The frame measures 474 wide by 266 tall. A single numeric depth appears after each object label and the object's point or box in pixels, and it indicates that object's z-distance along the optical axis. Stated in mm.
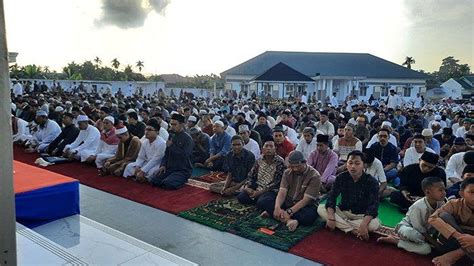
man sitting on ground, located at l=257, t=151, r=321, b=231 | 4188
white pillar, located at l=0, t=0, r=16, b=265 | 1504
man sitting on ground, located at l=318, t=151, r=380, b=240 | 3871
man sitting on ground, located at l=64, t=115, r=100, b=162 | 7426
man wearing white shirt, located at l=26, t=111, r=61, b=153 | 8383
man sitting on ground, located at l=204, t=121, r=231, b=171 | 6980
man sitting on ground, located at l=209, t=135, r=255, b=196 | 5309
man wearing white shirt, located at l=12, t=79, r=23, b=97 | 15984
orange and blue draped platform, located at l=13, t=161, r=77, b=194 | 3893
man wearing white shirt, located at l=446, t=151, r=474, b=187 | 5090
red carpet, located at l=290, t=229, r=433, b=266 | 3377
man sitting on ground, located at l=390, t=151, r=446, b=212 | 4430
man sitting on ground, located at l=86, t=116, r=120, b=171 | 7168
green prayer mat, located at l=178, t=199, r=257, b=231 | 4266
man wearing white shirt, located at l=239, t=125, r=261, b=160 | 6488
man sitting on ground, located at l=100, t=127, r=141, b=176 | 6496
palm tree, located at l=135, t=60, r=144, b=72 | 46306
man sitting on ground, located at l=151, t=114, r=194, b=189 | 5895
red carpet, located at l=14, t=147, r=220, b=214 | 4949
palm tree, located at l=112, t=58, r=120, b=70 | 40781
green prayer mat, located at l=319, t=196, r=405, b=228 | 4402
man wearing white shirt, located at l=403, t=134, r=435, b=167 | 5617
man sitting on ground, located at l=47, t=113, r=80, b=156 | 7883
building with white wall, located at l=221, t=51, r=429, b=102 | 24984
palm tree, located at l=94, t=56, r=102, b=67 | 40306
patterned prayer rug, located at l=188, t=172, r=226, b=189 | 5924
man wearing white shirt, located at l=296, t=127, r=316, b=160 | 6328
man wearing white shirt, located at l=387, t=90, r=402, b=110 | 14914
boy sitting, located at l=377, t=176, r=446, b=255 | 3459
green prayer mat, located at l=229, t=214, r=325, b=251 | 3721
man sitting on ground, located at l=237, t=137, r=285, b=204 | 4754
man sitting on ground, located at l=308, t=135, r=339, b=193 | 5357
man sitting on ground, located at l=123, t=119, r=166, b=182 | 6062
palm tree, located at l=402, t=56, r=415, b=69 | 46028
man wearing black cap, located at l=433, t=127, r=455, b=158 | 7166
